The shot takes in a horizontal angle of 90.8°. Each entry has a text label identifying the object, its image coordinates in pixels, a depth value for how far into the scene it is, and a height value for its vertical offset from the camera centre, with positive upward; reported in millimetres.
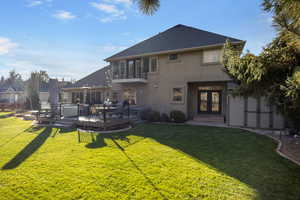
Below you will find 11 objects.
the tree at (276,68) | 2970 +965
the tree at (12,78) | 61544 +7984
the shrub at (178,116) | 11412 -1417
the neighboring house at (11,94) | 30938 +735
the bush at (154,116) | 12016 -1480
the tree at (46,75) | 48781 +7573
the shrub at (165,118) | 12062 -1637
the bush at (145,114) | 12281 -1363
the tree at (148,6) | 3016 +1908
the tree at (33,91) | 21594 +959
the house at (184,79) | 9883 +1620
